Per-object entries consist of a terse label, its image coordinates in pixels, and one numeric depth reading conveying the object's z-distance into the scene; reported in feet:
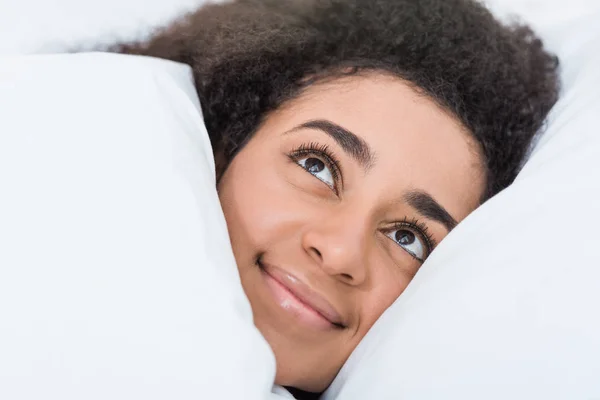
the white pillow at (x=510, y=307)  1.72
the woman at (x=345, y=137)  2.45
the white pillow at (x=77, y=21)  3.98
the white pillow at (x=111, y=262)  1.55
